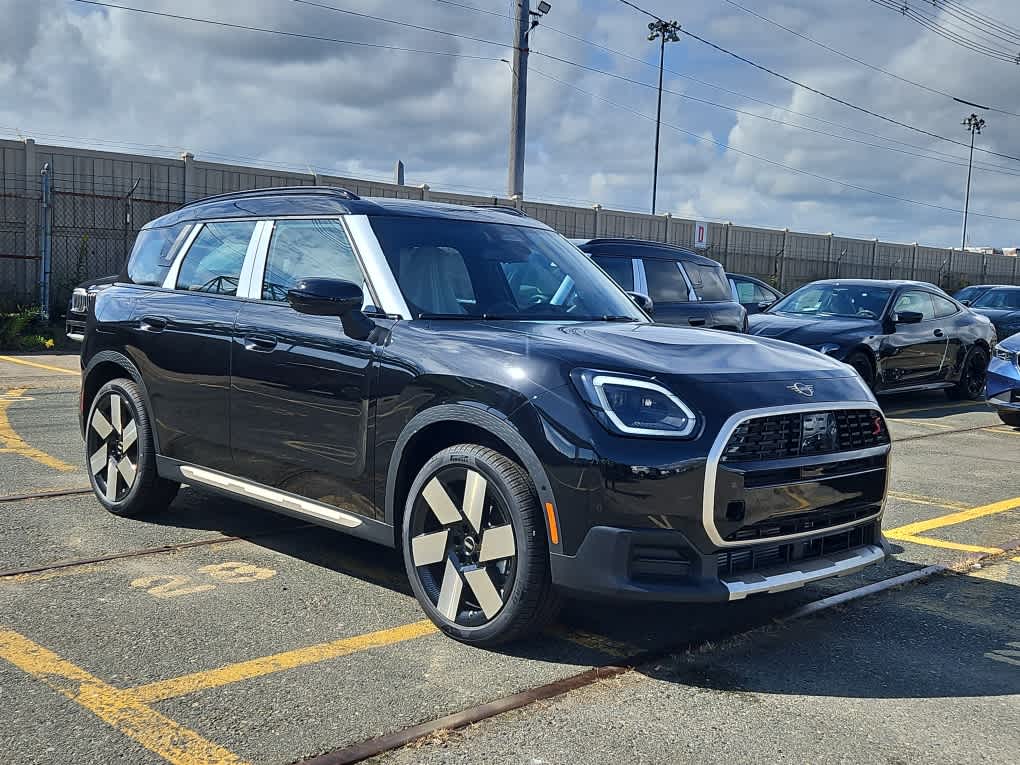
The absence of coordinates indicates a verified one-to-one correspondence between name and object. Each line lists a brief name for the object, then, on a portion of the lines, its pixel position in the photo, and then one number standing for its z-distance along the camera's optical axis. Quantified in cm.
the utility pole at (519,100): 2221
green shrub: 1686
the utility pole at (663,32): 5106
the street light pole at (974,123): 7712
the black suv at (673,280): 1165
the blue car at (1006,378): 1116
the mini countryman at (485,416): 385
